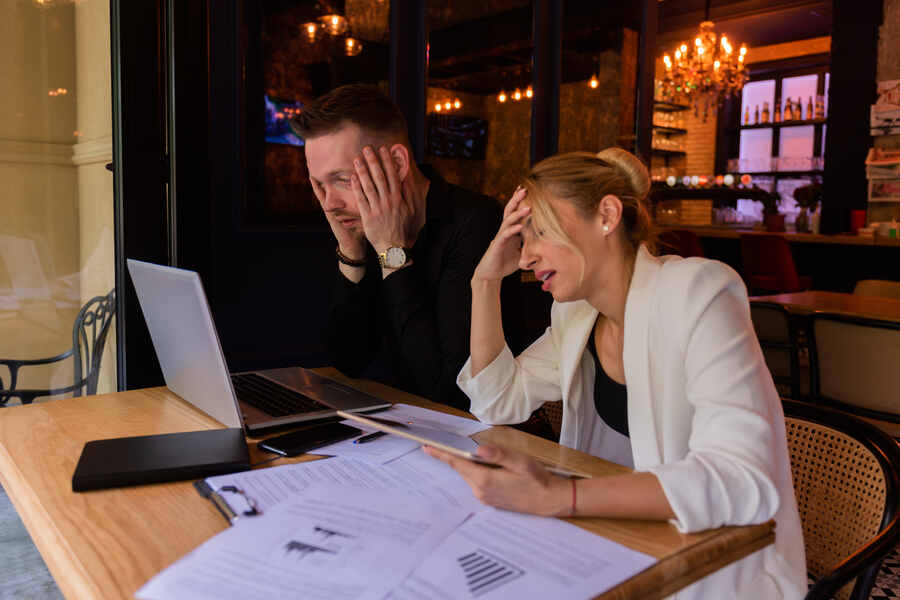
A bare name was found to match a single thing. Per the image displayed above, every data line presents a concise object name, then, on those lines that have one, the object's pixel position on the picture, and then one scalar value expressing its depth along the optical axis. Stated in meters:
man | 1.77
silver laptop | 1.20
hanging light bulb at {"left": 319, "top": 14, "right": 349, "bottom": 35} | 2.74
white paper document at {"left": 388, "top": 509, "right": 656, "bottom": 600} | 0.76
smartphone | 1.20
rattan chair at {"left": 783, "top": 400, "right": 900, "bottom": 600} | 1.08
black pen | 1.26
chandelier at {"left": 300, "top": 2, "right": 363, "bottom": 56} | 2.70
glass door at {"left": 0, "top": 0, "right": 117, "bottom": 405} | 2.25
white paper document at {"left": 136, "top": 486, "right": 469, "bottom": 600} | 0.75
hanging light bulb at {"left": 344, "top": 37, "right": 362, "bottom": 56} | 2.80
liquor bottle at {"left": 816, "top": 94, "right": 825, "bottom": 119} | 9.66
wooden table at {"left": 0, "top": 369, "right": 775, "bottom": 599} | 0.82
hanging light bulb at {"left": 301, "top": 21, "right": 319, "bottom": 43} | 2.69
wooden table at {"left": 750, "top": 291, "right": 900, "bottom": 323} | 3.32
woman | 0.95
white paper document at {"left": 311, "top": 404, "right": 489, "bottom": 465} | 1.19
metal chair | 2.42
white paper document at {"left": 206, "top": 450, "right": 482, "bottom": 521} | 1.00
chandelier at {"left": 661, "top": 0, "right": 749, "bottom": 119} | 7.82
